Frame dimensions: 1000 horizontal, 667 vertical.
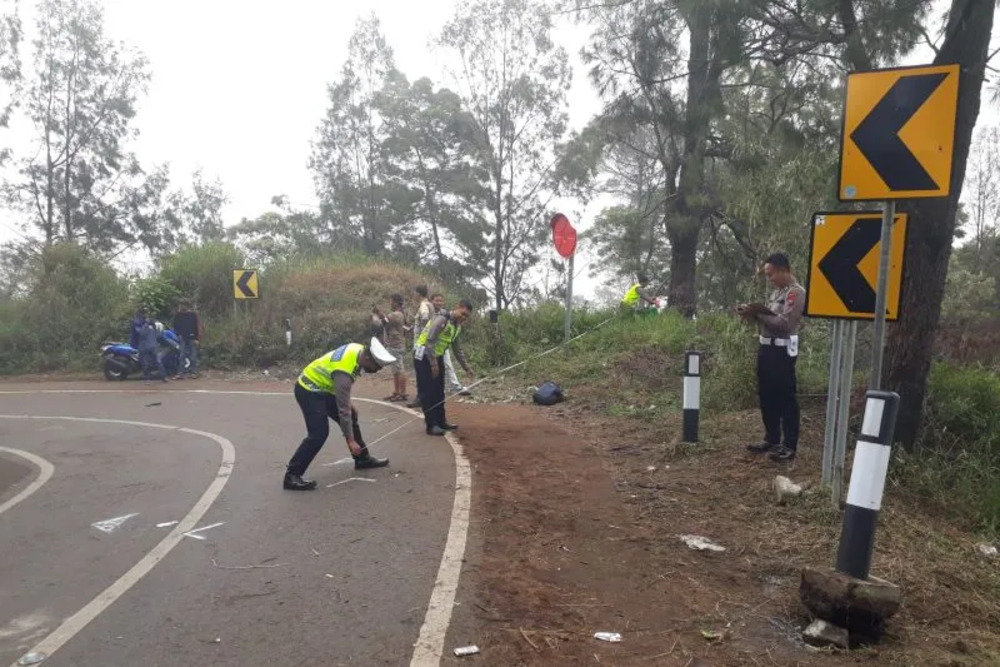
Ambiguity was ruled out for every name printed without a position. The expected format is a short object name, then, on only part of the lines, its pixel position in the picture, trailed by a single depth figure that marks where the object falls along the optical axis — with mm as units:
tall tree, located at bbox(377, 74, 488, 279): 33969
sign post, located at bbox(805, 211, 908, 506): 4906
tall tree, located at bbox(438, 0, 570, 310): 29219
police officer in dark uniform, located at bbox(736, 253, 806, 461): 6555
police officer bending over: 6875
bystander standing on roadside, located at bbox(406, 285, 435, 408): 11979
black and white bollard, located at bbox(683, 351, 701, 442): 7570
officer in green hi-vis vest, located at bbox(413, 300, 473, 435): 9133
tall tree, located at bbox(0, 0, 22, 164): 26641
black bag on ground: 11375
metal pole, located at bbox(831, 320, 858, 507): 5086
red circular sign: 14062
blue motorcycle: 17109
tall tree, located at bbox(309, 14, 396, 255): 33719
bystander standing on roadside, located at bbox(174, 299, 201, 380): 16859
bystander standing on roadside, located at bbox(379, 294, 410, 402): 12750
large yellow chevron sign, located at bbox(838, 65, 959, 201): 4172
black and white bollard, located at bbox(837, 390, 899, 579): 3840
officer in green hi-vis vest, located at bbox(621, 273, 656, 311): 16641
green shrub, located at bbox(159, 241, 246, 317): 21125
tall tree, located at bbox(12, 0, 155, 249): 29031
